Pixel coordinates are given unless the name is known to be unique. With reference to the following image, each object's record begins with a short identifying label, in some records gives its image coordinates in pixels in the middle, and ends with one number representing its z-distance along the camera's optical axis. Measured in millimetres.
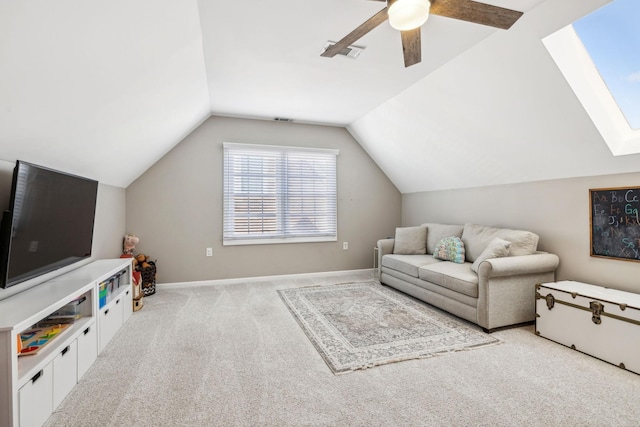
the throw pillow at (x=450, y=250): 3779
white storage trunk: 2182
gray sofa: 2854
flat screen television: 1829
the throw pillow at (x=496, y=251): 3057
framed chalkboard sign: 2592
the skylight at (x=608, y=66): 2205
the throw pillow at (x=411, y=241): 4488
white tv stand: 1450
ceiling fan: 1698
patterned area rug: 2461
